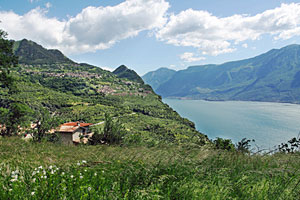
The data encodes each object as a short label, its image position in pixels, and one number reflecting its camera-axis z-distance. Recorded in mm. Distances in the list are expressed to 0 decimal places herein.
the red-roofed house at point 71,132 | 33453
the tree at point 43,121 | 12491
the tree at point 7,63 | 12641
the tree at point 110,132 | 10242
